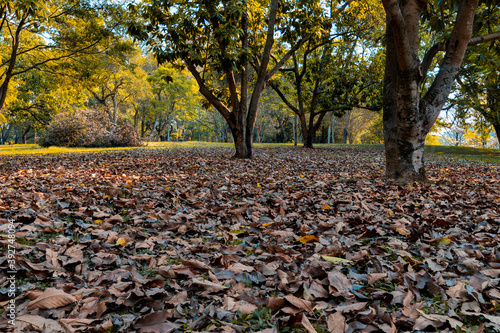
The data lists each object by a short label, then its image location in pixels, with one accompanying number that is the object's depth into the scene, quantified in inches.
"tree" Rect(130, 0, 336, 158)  319.9
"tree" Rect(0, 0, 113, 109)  428.8
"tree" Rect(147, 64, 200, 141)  1174.3
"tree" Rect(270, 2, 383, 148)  642.8
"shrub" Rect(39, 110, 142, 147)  669.9
